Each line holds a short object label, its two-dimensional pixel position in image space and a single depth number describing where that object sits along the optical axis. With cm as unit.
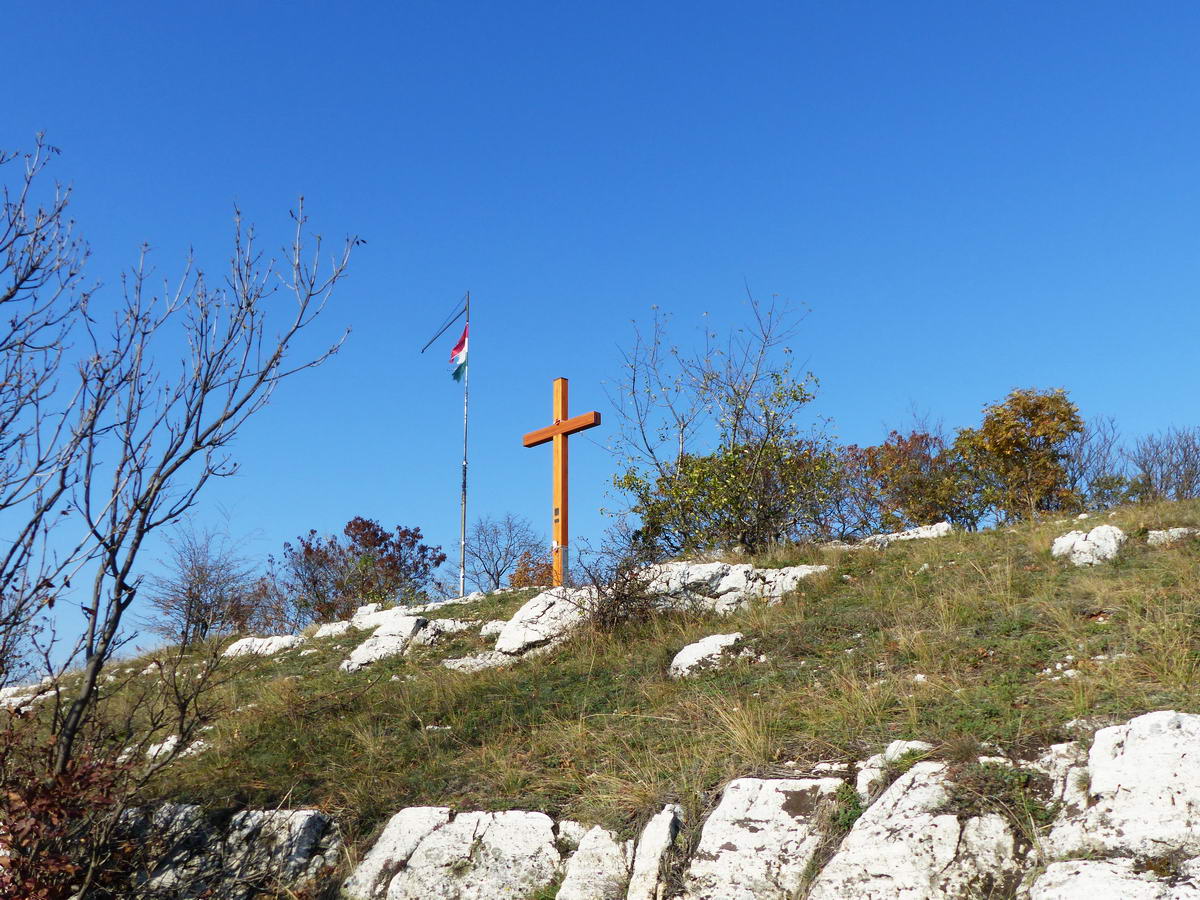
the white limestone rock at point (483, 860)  509
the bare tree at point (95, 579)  487
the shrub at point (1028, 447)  2283
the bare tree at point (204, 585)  1938
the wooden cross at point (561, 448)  1477
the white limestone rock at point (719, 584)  998
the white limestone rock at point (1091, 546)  905
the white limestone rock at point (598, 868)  479
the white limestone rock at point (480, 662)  936
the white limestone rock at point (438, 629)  1094
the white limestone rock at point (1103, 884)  359
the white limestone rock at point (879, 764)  475
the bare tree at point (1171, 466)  2341
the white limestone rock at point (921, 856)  409
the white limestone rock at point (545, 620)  962
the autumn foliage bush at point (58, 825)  466
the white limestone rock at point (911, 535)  1289
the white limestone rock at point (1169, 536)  941
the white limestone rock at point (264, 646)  1262
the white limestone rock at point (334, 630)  1305
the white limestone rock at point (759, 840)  444
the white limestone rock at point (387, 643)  1047
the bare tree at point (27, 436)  489
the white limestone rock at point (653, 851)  463
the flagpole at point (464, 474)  1745
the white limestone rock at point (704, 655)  765
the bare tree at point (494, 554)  3515
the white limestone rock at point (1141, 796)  395
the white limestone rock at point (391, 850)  536
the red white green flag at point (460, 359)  1775
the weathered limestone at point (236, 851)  563
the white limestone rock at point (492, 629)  1084
